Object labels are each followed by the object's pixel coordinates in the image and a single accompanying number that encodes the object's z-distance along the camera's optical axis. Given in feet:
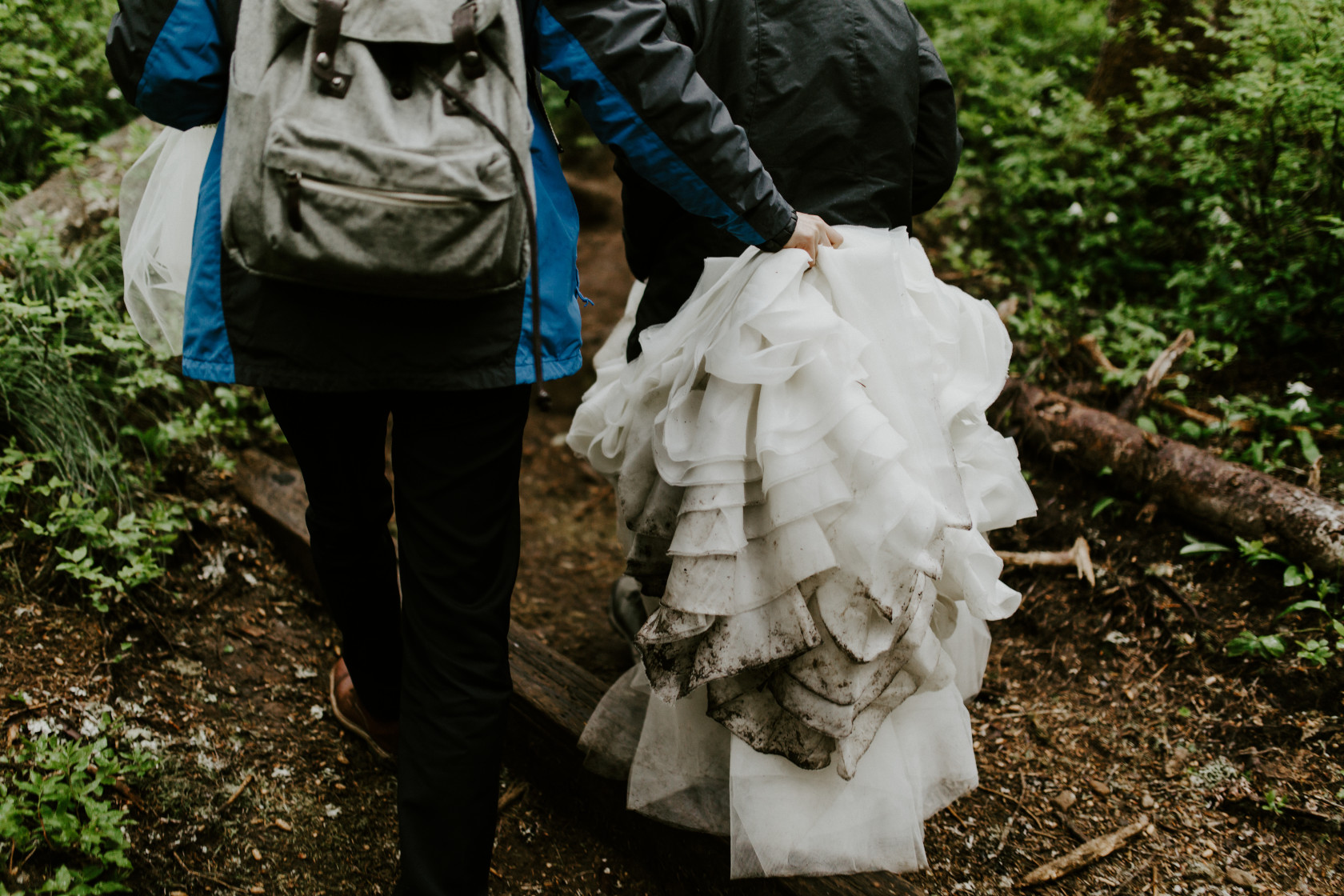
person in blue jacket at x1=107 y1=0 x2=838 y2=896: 4.35
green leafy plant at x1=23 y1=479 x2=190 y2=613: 6.86
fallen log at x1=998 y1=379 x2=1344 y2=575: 7.25
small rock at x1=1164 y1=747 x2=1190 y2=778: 6.72
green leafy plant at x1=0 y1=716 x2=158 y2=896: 5.03
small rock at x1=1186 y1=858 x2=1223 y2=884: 5.91
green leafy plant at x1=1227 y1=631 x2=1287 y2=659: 6.91
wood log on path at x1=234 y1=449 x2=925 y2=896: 5.44
